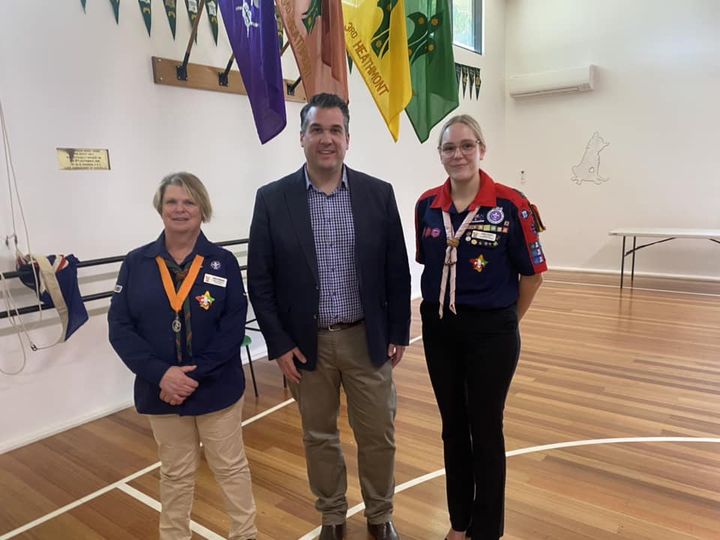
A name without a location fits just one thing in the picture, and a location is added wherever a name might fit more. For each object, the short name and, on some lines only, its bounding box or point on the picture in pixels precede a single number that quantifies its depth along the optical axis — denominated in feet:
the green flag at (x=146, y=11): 11.60
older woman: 5.93
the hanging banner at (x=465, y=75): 23.98
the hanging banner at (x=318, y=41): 11.08
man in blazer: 5.96
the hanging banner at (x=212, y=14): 12.94
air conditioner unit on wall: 24.02
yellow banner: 12.32
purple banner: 10.64
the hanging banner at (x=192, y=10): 12.53
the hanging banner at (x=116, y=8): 11.12
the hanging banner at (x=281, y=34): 14.15
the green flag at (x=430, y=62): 13.25
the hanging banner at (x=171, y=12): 12.10
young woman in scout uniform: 5.65
